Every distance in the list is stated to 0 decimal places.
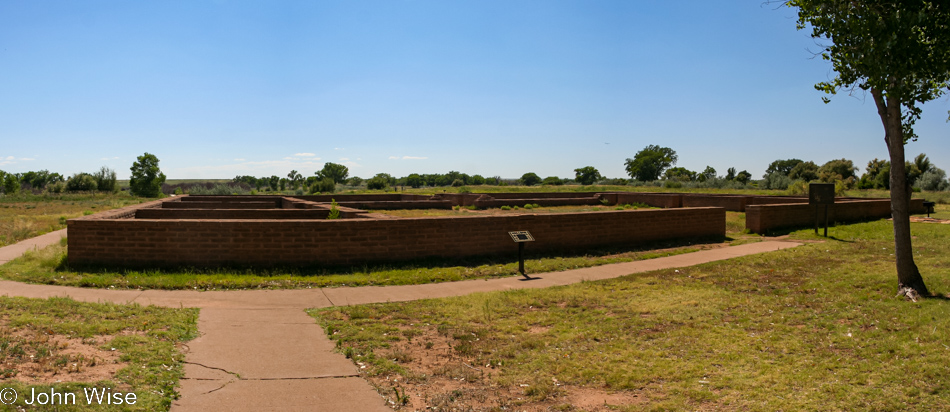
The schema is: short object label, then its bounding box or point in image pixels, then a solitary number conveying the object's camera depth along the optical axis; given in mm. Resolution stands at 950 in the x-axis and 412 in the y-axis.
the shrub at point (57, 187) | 73938
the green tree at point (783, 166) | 102500
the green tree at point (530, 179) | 132625
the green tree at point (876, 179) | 48862
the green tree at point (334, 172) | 125200
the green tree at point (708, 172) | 93019
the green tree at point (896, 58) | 6504
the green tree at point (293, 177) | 119306
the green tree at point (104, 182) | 73188
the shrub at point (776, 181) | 51656
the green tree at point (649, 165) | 102312
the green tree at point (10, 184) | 83169
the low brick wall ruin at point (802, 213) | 17391
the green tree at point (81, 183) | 73000
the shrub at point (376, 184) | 82969
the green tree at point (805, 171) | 70000
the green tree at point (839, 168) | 66519
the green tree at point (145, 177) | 73000
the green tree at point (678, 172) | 103138
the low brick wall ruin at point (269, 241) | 9867
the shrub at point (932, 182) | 42719
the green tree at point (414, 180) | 145800
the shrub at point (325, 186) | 66725
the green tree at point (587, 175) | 115806
